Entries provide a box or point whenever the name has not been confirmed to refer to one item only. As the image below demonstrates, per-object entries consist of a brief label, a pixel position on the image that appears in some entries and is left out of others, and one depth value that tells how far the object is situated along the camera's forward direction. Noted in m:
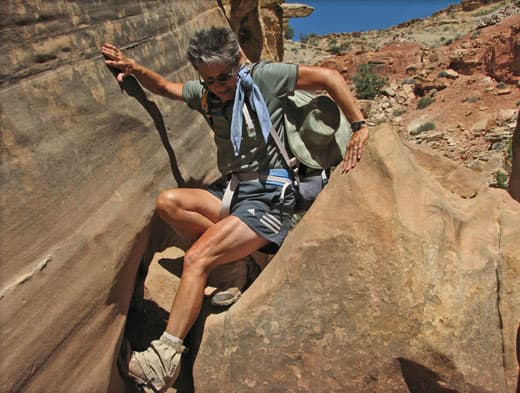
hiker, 2.34
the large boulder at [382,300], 2.10
